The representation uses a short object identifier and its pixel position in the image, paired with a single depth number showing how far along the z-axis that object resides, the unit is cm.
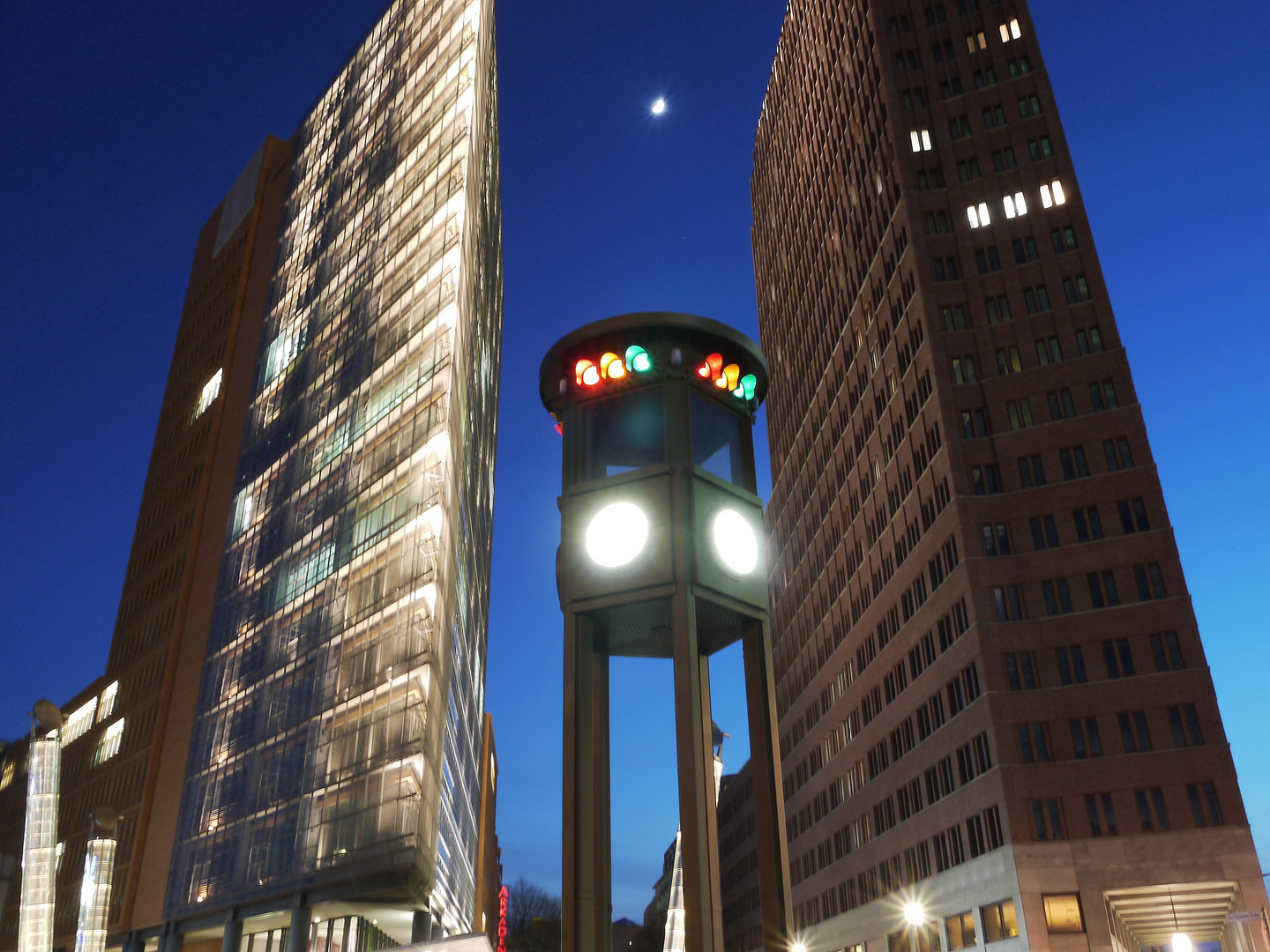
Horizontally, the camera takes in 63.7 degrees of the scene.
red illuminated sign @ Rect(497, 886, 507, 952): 11229
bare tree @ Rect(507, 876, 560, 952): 13350
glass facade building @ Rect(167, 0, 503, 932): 5041
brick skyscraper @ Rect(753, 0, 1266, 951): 4872
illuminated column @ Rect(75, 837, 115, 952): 2345
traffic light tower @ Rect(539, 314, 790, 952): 722
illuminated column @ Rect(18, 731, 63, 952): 1538
